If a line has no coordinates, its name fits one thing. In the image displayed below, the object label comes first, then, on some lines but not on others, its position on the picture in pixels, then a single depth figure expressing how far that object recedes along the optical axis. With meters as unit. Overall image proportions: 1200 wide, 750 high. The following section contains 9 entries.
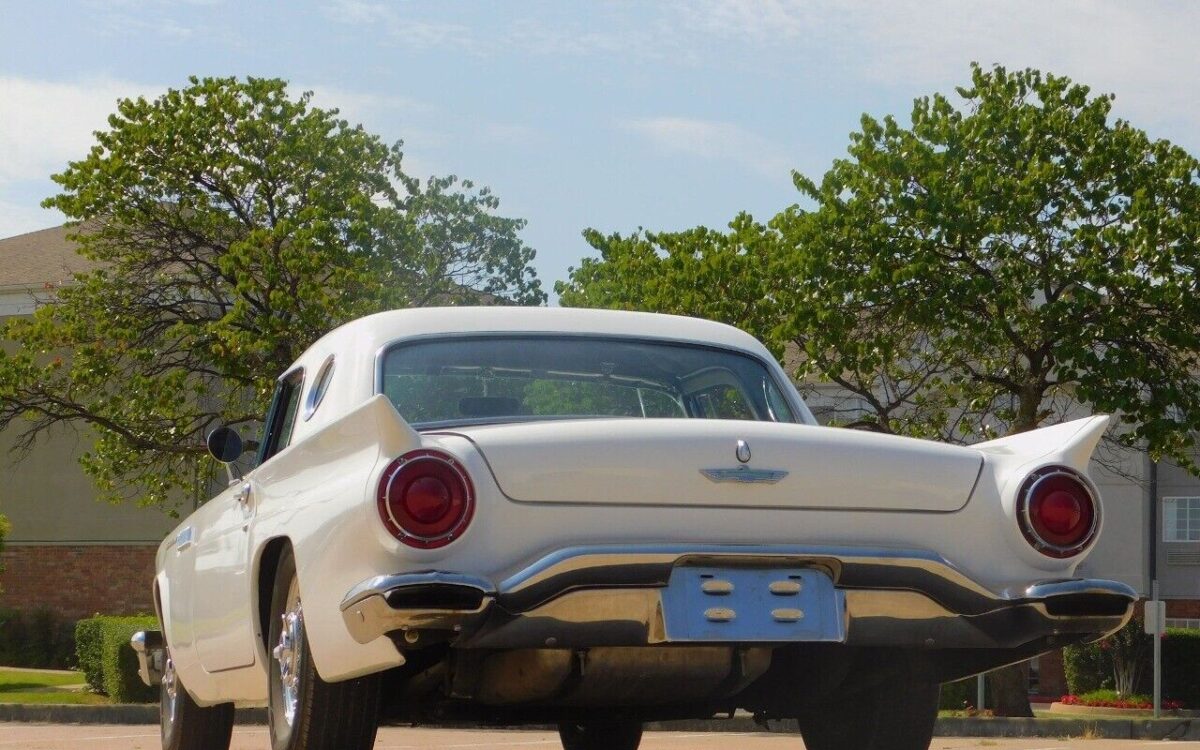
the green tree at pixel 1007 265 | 25.61
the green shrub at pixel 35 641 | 38.81
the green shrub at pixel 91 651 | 26.11
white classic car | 4.78
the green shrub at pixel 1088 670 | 41.34
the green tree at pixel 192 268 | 28.17
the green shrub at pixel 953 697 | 32.34
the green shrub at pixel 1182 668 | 38.25
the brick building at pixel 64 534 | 41.72
